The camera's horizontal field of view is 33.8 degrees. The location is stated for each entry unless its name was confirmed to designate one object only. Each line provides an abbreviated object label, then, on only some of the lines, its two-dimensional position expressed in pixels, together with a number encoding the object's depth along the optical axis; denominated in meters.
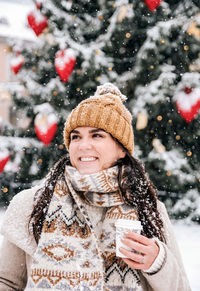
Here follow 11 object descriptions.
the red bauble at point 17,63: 4.67
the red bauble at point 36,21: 4.29
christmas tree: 4.45
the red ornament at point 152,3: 3.98
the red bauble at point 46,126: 4.02
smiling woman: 1.40
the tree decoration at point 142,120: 4.46
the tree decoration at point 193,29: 4.50
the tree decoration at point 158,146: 4.73
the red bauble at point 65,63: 4.02
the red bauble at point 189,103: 4.05
